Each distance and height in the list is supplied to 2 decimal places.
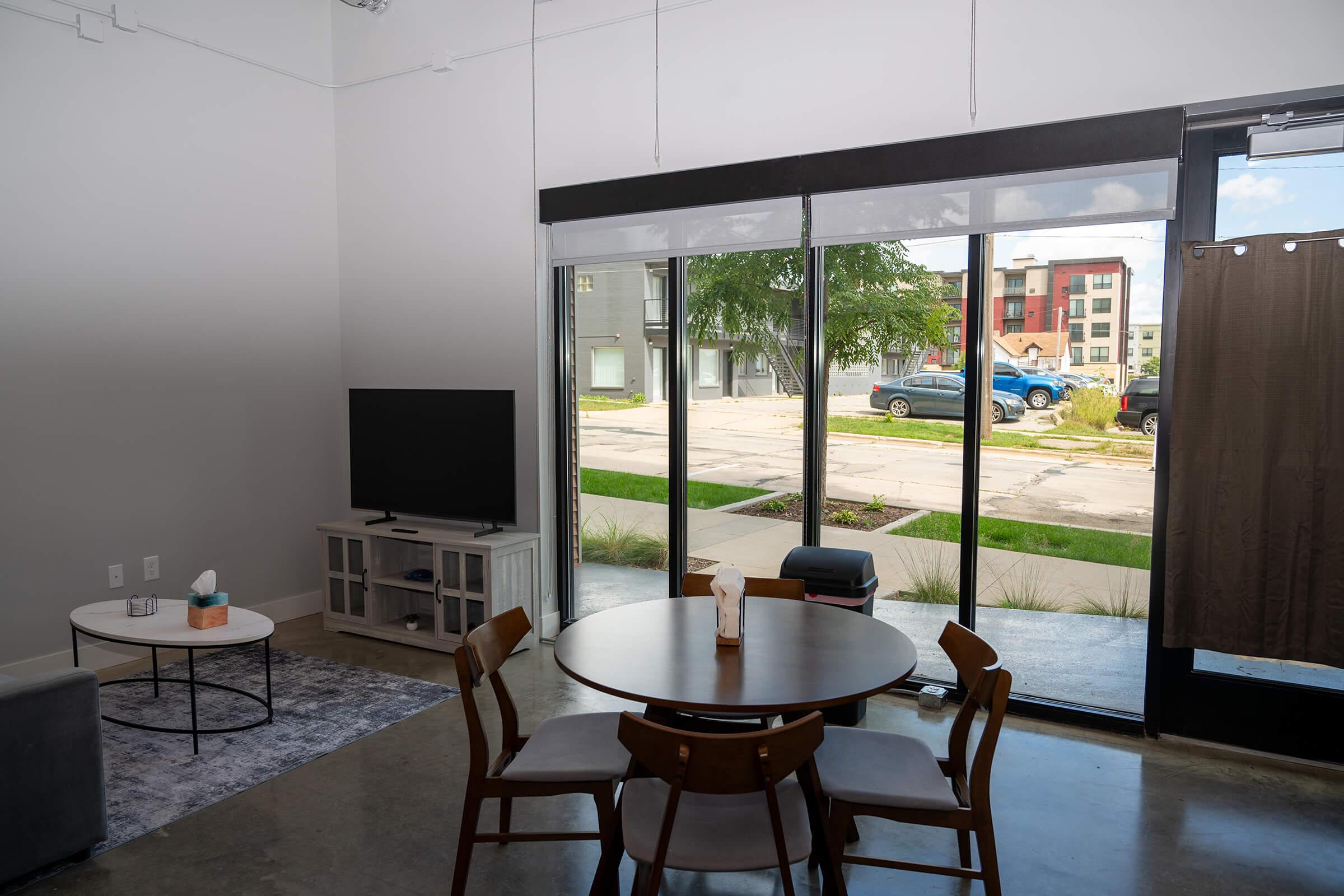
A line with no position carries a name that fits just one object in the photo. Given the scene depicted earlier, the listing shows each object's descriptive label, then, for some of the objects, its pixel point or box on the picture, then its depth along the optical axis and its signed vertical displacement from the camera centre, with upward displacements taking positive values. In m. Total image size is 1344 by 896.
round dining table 2.25 -0.83
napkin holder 2.65 -0.81
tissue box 3.71 -1.01
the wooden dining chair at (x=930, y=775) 2.28 -1.13
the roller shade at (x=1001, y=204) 3.50 +0.77
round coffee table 3.53 -1.08
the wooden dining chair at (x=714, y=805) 1.96 -1.13
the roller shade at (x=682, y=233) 4.29 +0.78
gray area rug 3.24 -1.58
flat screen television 4.95 -0.45
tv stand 4.79 -1.18
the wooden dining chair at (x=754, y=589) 3.39 -0.84
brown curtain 3.25 -0.29
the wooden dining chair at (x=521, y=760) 2.46 -1.12
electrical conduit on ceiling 4.41 +1.95
